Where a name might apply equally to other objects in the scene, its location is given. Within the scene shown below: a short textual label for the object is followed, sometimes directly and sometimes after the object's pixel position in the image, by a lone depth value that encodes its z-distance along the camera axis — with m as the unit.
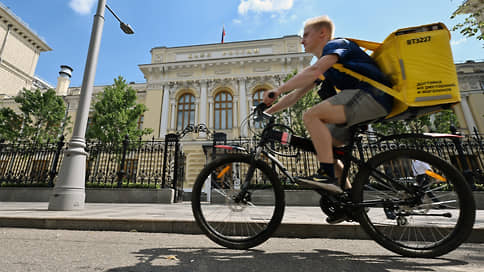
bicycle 1.60
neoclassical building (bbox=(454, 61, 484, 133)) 19.33
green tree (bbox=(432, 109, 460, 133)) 14.50
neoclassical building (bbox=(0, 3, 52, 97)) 27.86
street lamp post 4.43
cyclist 1.67
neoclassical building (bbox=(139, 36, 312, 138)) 19.83
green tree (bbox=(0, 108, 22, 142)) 15.99
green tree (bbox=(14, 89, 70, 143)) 16.45
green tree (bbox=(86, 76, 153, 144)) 14.16
